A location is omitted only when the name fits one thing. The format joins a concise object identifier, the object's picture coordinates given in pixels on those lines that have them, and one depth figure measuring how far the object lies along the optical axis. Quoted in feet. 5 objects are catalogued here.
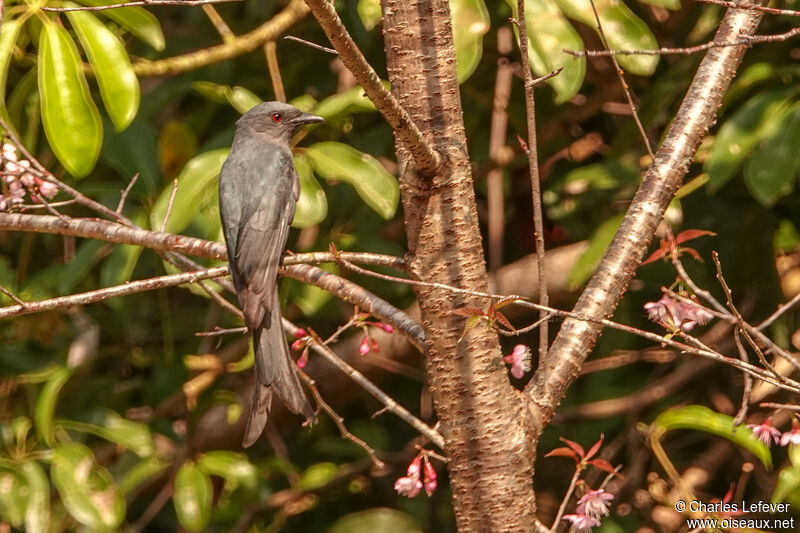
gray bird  18.61
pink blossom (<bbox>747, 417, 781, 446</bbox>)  17.51
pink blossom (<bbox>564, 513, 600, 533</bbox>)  17.69
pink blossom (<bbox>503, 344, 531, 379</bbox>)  18.54
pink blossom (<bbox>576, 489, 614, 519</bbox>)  17.66
